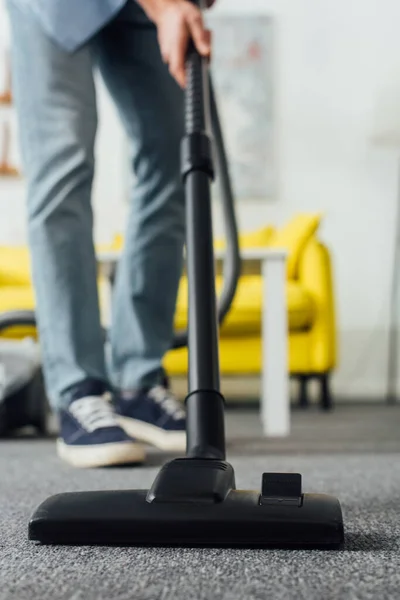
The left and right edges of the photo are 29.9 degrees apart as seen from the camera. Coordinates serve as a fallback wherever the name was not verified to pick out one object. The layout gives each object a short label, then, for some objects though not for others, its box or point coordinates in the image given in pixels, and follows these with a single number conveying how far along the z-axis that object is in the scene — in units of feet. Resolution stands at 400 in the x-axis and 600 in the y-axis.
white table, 6.00
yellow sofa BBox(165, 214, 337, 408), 9.02
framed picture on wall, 12.82
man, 3.47
